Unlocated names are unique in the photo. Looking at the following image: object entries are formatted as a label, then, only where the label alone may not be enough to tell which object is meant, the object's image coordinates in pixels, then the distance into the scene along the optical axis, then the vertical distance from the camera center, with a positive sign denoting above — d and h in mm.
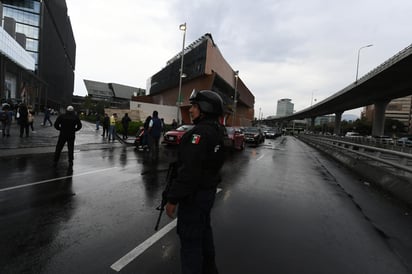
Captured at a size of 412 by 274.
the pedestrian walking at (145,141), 12598 -1025
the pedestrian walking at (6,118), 11734 -216
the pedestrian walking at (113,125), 15232 -290
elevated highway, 21266 +6631
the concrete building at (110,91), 135650 +18236
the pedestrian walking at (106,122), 17411 -134
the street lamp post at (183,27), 18859 +8217
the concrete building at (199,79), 37938 +9994
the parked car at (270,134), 42806 -690
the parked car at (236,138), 15323 -663
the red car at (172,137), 14558 -797
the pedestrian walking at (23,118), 11898 -169
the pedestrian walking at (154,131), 10055 -334
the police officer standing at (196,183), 1925 -506
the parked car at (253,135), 23516 -590
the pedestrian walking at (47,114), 21364 +199
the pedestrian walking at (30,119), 13634 -220
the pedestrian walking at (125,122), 16875 -27
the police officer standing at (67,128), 7332 -351
